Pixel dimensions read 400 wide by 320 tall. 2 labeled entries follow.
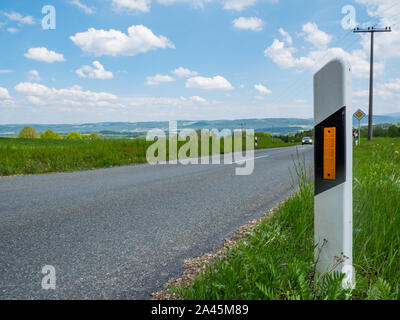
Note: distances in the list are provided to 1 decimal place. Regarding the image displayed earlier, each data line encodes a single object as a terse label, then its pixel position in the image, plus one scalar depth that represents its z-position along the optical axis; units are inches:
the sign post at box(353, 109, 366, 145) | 996.6
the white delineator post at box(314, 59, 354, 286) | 57.5
